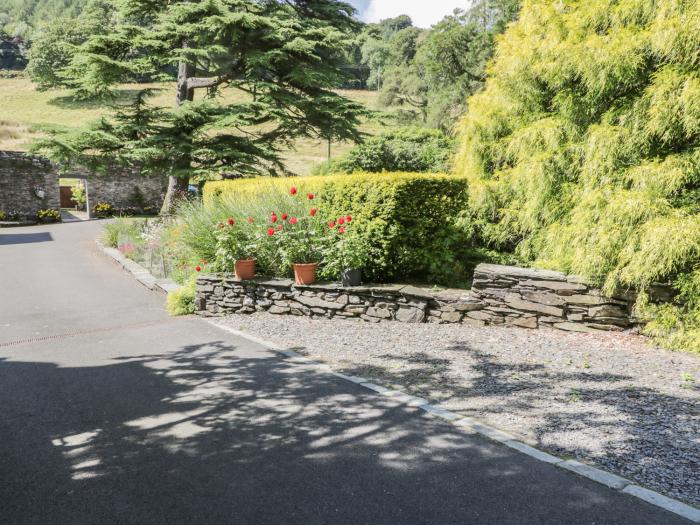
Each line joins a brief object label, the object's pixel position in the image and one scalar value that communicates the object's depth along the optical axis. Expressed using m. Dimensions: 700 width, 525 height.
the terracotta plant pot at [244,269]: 8.04
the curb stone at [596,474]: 3.07
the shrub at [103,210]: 27.81
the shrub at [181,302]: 8.40
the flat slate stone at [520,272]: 6.64
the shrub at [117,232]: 15.60
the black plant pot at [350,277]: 7.46
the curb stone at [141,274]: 10.05
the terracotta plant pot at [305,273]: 7.65
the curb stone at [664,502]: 2.77
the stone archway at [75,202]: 27.83
